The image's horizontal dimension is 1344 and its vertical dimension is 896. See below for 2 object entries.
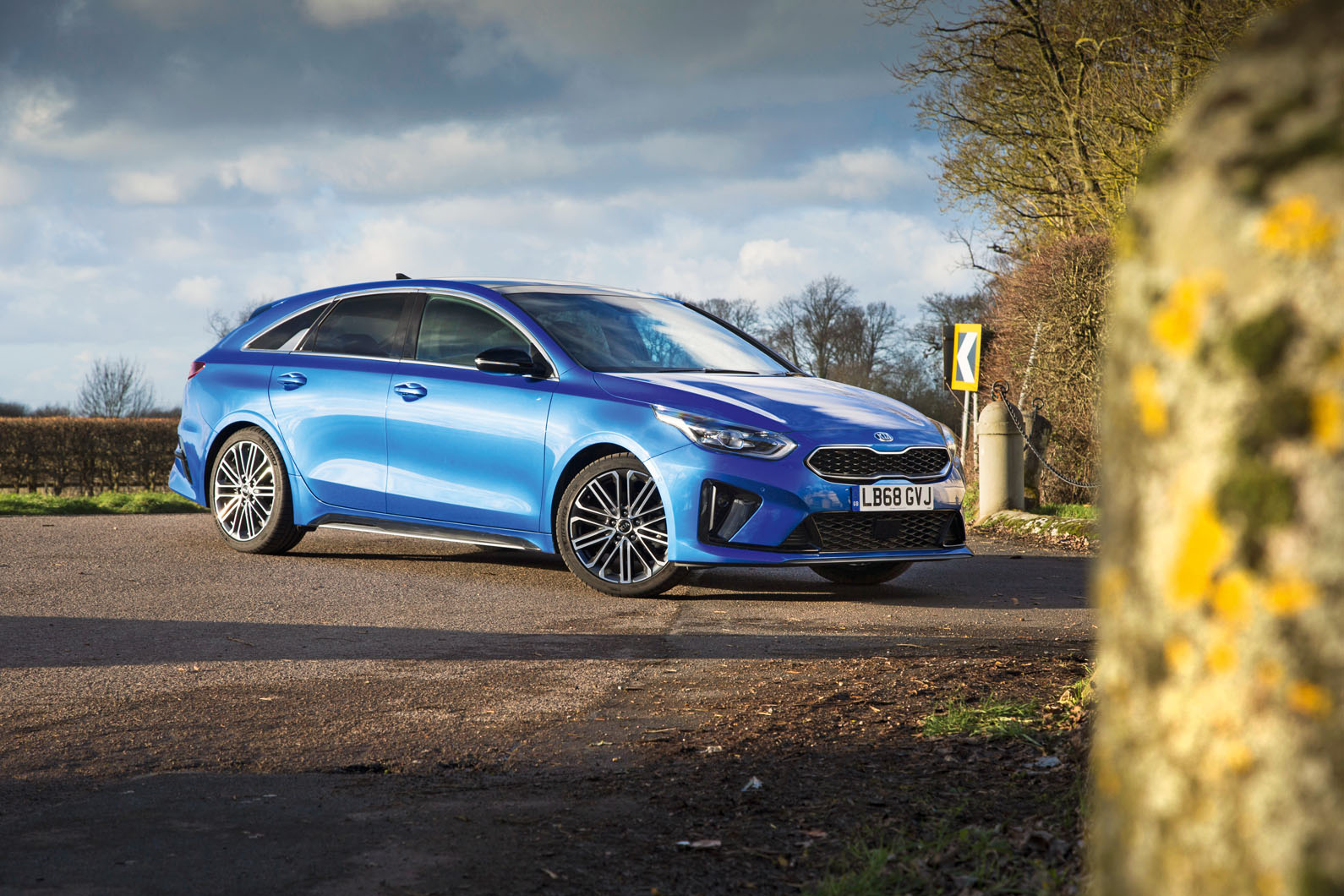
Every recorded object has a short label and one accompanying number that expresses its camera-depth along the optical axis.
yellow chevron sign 13.76
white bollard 12.59
